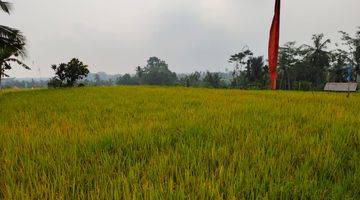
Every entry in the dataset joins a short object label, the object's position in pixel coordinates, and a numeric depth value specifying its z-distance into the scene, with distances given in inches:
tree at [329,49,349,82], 1662.2
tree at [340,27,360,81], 1502.2
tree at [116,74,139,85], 4010.8
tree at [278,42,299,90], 1883.6
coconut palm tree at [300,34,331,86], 1721.2
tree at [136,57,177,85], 3769.7
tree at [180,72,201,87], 2757.6
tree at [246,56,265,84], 1851.5
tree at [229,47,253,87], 2115.9
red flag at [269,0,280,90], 230.8
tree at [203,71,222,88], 2397.9
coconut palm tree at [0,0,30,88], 481.1
